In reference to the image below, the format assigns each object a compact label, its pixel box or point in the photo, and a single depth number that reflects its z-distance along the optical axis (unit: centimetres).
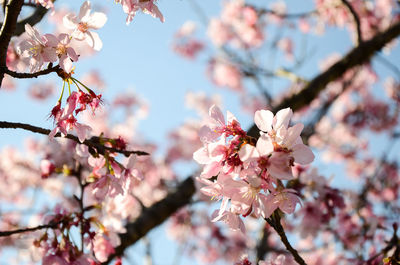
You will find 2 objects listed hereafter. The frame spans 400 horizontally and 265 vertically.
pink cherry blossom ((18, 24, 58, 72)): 95
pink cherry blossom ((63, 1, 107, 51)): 98
